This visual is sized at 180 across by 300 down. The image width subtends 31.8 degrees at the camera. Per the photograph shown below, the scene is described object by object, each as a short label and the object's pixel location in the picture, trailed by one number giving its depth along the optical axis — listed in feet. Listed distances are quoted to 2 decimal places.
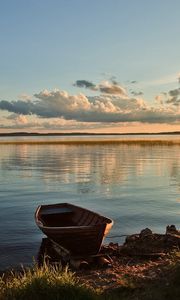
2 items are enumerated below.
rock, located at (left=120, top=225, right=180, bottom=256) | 43.08
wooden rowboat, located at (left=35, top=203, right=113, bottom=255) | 39.38
